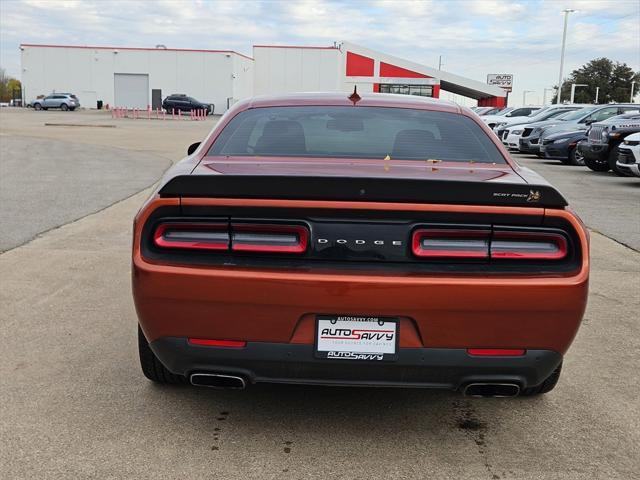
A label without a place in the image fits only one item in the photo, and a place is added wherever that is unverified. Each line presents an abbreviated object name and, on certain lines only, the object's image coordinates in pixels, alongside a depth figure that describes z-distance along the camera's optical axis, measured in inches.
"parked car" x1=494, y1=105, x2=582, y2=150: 886.4
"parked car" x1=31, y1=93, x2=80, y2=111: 2362.2
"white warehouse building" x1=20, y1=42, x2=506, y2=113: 2532.0
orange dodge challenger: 109.1
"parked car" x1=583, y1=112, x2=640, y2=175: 588.6
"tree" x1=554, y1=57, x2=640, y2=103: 3885.3
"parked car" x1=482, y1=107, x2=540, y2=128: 1112.3
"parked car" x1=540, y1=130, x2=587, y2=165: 746.2
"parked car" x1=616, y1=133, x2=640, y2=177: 515.8
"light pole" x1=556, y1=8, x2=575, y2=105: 2485.2
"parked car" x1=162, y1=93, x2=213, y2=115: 2237.9
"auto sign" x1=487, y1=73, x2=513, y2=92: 3282.5
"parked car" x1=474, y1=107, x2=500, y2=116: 1478.2
